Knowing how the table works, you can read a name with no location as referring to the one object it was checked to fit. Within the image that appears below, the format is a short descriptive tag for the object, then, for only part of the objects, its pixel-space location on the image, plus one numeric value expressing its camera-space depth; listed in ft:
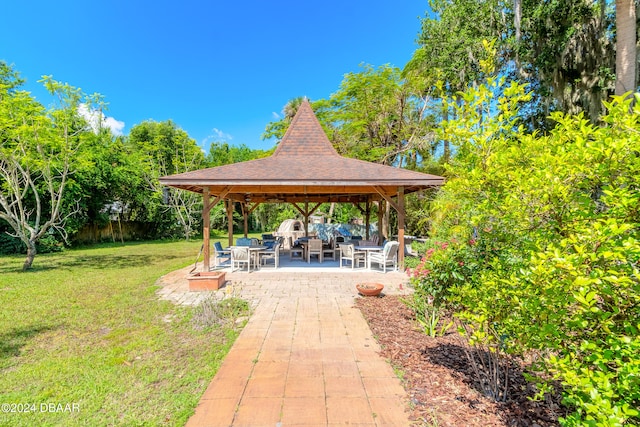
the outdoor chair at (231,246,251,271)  30.93
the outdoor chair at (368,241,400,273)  30.50
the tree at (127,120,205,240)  71.20
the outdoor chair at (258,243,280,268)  32.88
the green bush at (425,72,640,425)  4.68
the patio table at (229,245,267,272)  31.65
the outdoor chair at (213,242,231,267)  33.52
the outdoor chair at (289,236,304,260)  39.70
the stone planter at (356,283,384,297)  21.57
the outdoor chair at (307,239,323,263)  36.27
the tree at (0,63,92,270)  31.22
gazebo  28.71
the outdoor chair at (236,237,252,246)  33.45
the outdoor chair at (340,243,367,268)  32.58
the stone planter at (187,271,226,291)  24.20
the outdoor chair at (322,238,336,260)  38.78
